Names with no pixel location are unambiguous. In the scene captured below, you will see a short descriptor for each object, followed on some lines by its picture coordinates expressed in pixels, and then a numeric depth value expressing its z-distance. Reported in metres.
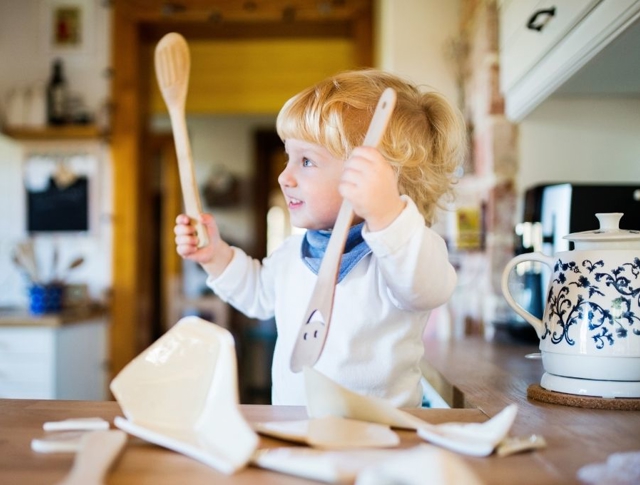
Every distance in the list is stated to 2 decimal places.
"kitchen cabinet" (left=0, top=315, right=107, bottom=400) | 2.46
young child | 0.93
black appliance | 1.27
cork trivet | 0.75
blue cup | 2.69
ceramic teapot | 0.76
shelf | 2.92
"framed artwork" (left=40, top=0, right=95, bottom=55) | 3.06
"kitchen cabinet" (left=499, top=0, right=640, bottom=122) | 1.01
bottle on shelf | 2.96
